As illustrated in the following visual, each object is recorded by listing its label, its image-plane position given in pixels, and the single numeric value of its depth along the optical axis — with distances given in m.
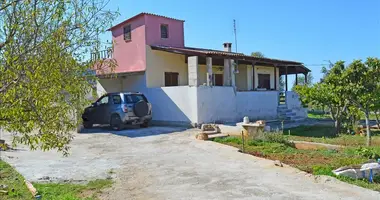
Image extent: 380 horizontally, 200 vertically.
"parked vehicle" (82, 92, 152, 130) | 15.12
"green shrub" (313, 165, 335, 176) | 6.60
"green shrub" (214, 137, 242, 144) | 11.49
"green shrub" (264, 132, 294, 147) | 11.07
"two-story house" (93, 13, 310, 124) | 16.44
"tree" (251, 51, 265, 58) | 44.39
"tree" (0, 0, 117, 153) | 3.53
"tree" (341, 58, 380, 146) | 10.30
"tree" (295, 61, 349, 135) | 11.23
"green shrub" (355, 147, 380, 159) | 8.38
